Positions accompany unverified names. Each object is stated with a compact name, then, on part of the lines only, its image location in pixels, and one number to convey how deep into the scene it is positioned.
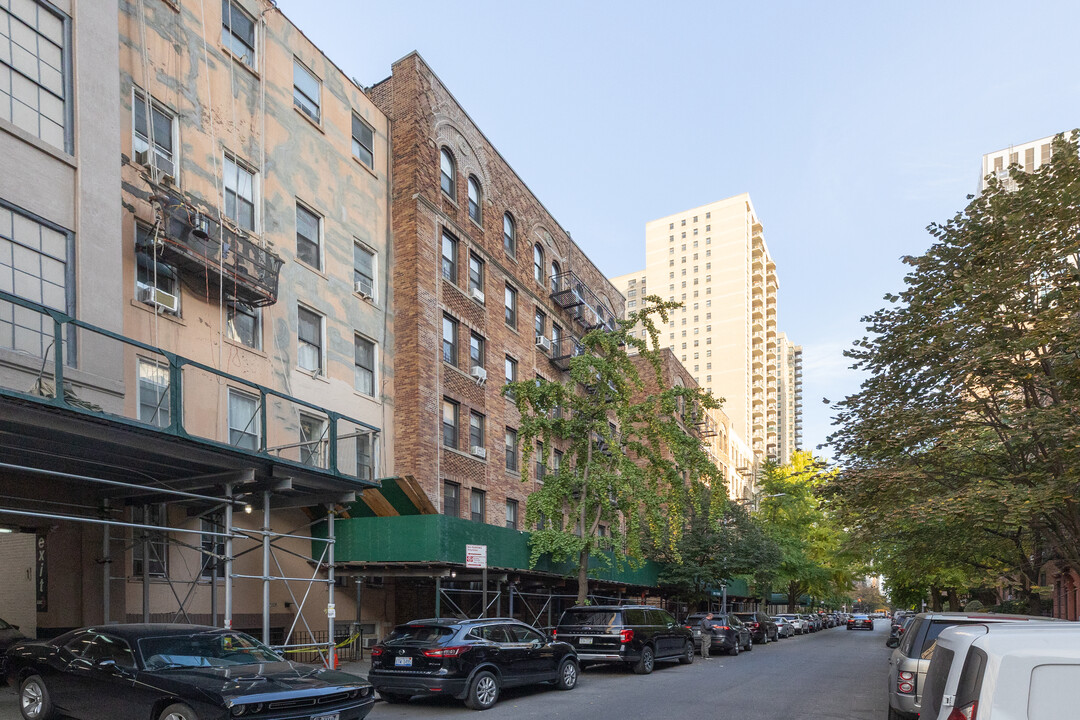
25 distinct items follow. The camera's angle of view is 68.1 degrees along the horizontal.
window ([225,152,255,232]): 17.66
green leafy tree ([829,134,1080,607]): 15.48
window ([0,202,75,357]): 11.30
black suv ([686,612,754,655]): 26.05
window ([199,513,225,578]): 15.41
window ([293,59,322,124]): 20.44
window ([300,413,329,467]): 18.19
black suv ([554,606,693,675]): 17.73
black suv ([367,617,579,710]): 12.09
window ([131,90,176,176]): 15.43
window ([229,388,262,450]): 16.77
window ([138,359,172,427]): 14.73
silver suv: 9.45
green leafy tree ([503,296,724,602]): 21.64
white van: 3.75
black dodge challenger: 8.30
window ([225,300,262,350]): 17.05
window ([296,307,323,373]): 19.20
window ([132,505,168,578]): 14.95
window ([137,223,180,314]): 14.94
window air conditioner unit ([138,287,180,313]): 14.95
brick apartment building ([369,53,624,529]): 22.39
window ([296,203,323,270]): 19.75
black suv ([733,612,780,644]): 34.56
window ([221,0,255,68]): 18.17
